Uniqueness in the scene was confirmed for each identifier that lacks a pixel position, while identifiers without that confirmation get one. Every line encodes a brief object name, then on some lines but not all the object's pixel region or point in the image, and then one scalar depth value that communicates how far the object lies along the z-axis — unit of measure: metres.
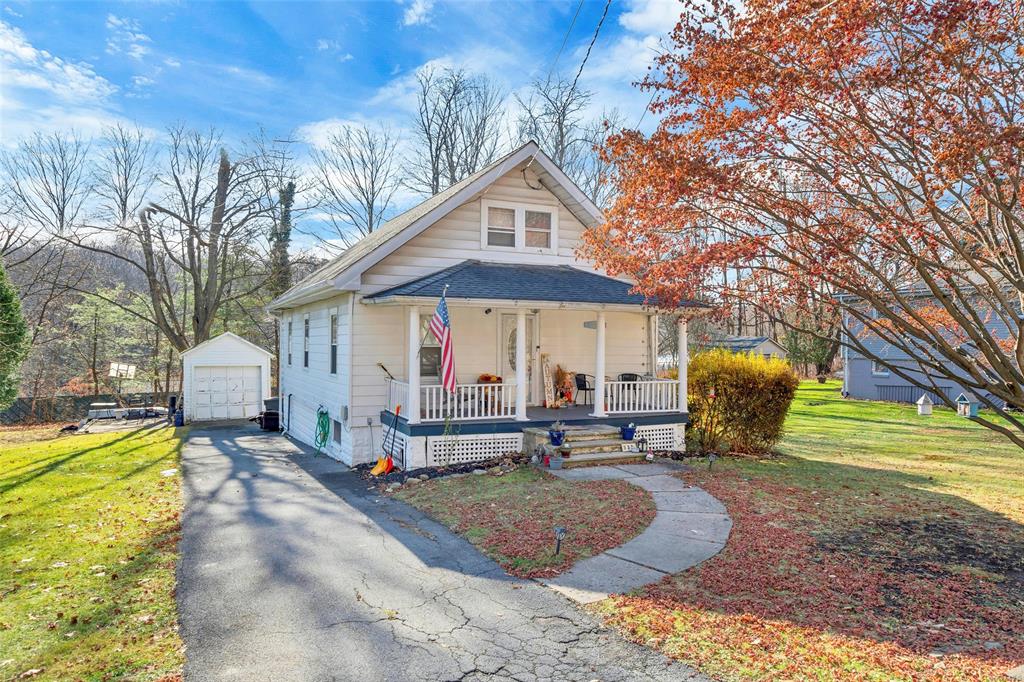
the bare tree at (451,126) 31.92
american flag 10.46
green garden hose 14.38
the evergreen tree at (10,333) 19.41
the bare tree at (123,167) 28.38
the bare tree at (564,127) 29.92
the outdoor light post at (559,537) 6.35
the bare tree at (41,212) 26.45
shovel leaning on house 11.52
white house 11.78
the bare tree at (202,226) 26.73
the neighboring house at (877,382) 25.85
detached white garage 23.00
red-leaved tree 5.23
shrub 12.74
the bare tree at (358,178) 32.66
